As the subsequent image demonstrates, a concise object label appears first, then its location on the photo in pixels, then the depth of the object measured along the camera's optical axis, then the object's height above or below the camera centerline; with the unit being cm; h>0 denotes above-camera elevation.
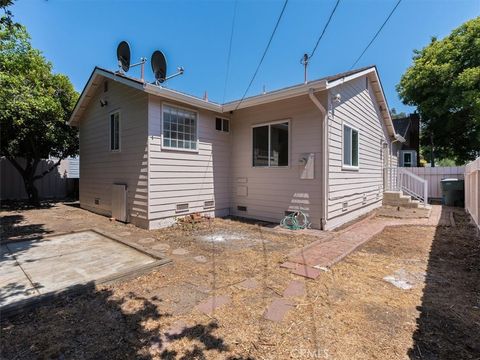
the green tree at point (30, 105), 609 +216
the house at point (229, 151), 659 +76
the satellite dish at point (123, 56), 796 +377
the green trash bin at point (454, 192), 1137 -61
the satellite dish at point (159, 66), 780 +336
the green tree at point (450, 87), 1502 +580
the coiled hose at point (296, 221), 669 -115
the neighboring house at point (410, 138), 1931 +310
